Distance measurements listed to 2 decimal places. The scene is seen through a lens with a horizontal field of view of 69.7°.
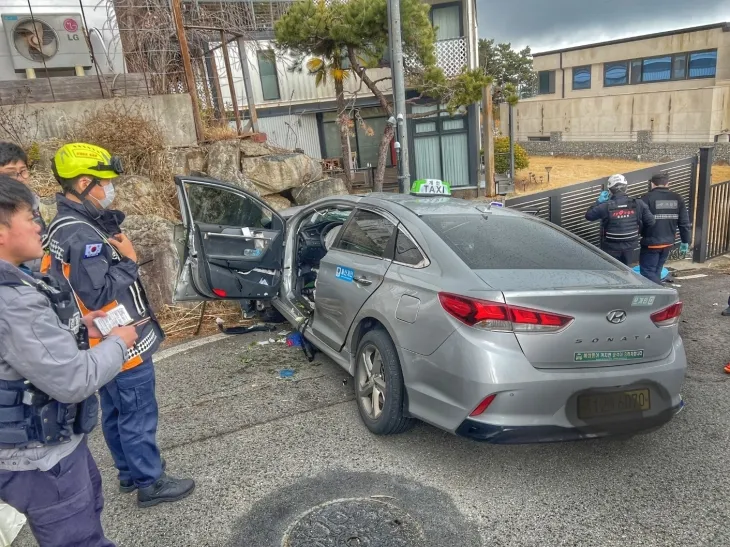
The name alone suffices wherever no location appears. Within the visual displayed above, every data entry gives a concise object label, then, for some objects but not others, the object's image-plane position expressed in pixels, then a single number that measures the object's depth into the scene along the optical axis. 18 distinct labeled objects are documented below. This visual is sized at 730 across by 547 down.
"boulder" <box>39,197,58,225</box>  6.64
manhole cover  2.46
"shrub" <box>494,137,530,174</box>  18.42
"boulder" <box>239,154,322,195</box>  9.75
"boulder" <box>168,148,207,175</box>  8.84
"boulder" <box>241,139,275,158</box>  9.87
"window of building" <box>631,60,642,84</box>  29.59
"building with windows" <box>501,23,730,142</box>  24.50
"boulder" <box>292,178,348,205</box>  10.16
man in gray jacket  1.69
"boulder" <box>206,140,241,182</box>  9.34
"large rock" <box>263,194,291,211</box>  9.82
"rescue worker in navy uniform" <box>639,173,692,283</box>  6.01
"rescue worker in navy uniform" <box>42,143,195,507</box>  2.43
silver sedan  2.60
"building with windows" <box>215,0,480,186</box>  15.14
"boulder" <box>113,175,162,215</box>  7.56
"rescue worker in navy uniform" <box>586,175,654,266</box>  5.90
